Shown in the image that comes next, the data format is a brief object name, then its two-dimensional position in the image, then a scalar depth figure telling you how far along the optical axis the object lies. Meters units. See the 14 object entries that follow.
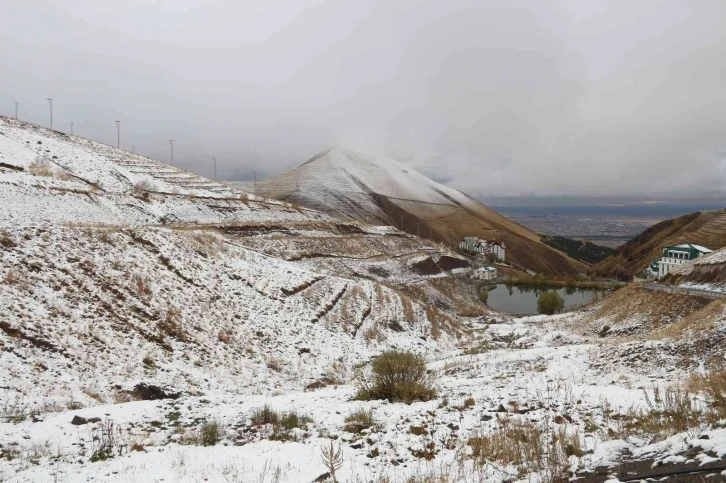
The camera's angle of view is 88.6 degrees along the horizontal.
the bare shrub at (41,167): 49.84
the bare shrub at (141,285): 20.34
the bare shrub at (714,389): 6.78
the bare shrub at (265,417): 9.43
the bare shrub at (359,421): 8.62
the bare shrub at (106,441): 7.17
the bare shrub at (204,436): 8.17
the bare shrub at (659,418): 6.23
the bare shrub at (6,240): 17.97
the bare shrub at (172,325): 18.66
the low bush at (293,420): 9.09
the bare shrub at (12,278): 15.66
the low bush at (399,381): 11.35
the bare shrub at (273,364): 19.94
